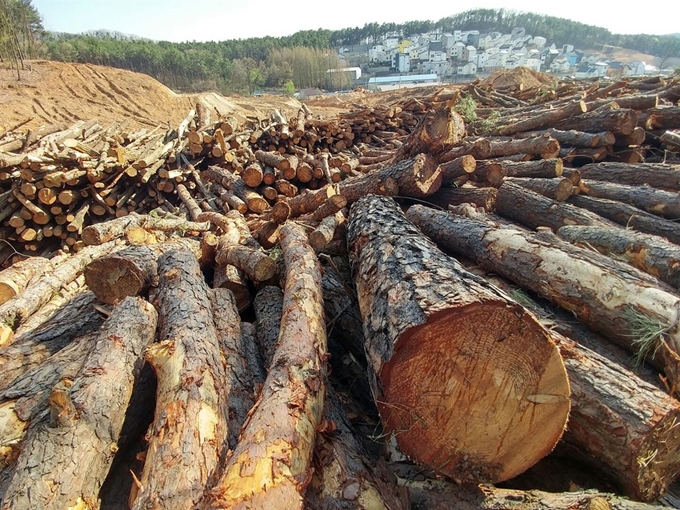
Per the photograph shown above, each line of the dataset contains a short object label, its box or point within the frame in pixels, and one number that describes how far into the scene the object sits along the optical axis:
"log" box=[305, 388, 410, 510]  1.90
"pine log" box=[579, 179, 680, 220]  4.40
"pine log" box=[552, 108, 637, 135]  6.32
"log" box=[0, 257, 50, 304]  4.64
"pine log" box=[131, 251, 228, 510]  1.78
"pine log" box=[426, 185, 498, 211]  4.98
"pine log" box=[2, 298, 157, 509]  1.83
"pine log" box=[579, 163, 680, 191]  5.21
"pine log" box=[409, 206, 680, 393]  2.41
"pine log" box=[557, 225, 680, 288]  3.11
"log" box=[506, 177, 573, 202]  4.91
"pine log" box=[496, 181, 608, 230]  4.37
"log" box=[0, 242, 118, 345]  4.08
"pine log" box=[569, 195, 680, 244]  4.02
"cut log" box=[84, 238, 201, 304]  3.52
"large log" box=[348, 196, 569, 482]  1.83
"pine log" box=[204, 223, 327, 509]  1.57
